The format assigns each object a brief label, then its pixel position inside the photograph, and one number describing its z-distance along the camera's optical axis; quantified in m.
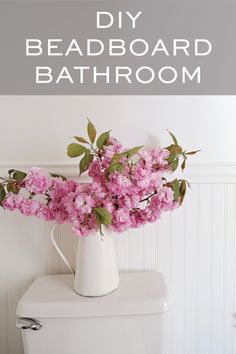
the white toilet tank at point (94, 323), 0.94
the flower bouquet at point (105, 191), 0.87
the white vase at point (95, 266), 0.96
